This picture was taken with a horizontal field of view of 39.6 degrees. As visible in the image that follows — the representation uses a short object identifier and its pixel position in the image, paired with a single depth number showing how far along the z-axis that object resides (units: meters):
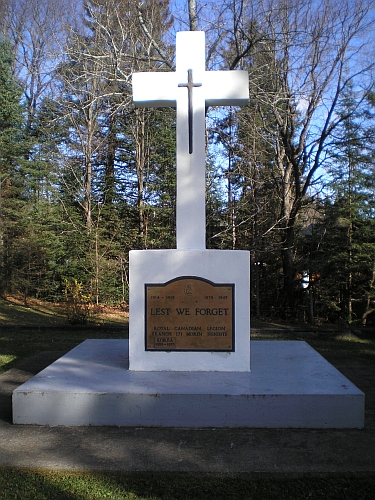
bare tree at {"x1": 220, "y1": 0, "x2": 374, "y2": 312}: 12.05
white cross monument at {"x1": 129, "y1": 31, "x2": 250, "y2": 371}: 5.42
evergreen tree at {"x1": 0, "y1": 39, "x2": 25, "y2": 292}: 18.42
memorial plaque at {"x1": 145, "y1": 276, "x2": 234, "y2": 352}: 5.43
